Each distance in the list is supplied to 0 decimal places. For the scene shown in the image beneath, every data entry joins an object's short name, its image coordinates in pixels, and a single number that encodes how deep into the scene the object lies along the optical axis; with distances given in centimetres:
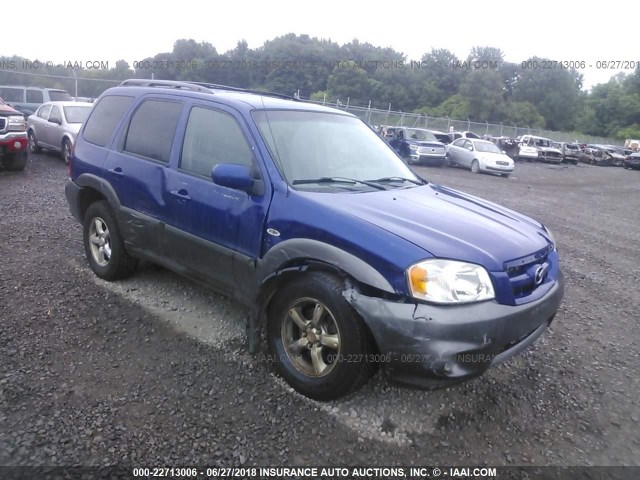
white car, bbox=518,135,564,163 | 3030
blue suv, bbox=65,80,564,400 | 265
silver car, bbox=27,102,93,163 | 1157
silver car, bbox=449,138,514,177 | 2033
